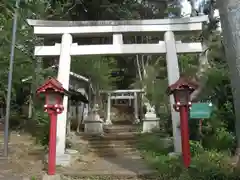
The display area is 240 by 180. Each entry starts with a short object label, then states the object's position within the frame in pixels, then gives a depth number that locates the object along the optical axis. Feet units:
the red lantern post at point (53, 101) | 21.90
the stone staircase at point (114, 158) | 21.82
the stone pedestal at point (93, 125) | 43.75
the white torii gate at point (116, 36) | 27.40
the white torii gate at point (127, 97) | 55.77
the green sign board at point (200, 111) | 26.07
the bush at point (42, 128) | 33.71
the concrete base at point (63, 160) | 24.93
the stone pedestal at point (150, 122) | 42.63
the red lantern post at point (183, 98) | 21.88
